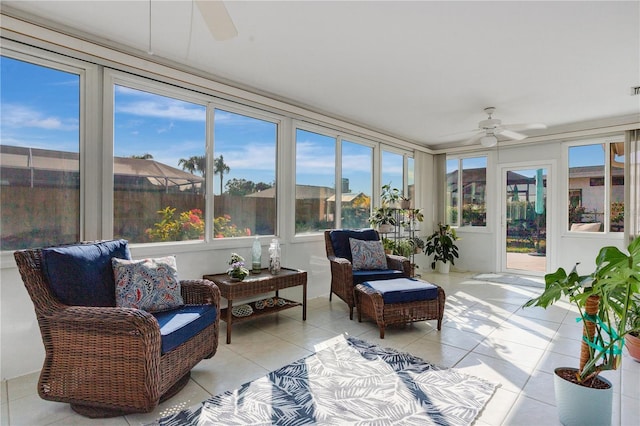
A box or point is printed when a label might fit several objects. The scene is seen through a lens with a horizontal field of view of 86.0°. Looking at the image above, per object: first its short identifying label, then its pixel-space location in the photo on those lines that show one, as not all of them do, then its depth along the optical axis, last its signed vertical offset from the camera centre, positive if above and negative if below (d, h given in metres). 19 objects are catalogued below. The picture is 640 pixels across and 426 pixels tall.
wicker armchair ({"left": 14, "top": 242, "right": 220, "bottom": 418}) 1.84 -0.77
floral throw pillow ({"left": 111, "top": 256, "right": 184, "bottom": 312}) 2.28 -0.50
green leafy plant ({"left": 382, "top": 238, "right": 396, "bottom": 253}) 5.11 -0.48
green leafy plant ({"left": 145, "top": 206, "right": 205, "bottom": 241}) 3.20 -0.14
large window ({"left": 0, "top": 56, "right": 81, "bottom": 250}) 2.45 +0.43
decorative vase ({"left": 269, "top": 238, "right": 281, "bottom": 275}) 3.60 -0.49
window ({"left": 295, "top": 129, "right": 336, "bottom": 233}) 4.51 +0.45
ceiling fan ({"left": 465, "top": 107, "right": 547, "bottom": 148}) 4.01 +1.02
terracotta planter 2.66 -1.03
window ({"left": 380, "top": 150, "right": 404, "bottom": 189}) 5.89 +0.78
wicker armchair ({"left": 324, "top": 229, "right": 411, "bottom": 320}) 3.70 -0.67
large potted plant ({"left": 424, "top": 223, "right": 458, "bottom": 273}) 6.37 -0.64
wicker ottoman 3.15 -0.84
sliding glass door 5.80 -0.11
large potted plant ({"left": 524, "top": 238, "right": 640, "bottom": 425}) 1.64 -0.60
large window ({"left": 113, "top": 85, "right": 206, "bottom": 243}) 2.99 +0.42
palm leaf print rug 1.94 -1.16
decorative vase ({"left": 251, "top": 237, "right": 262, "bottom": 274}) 3.56 -0.48
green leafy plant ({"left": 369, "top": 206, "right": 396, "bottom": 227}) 5.13 -0.07
